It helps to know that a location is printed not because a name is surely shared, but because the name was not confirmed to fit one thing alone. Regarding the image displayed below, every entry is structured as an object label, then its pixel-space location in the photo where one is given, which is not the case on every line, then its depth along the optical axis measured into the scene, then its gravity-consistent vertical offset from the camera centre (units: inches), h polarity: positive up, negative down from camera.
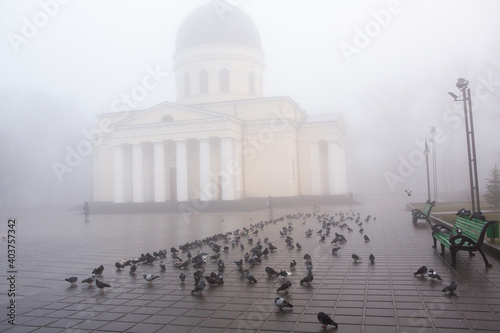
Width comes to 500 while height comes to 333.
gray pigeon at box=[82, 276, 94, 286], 270.1 -55.1
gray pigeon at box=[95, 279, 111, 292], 254.1 -55.2
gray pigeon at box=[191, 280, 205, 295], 235.0 -55.7
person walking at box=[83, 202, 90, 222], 970.7 -27.2
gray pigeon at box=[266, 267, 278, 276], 275.1 -54.2
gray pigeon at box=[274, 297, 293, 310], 199.9 -55.8
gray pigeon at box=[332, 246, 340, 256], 363.3 -55.1
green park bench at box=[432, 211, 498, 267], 290.7 -39.8
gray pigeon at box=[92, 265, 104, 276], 299.0 -54.2
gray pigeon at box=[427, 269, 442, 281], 251.7 -55.6
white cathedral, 1321.4 +193.2
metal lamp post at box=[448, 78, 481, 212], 458.2 +95.0
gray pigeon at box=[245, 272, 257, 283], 259.4 -55.1
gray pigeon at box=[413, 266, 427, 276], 261.4 -54.8
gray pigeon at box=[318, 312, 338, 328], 170.7 -55.1
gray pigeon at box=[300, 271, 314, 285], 249.6 -54.8
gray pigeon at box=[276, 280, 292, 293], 231.4 -54.9
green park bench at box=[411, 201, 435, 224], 557.1 -40.3
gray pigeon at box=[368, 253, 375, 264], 321.7 -55.6
